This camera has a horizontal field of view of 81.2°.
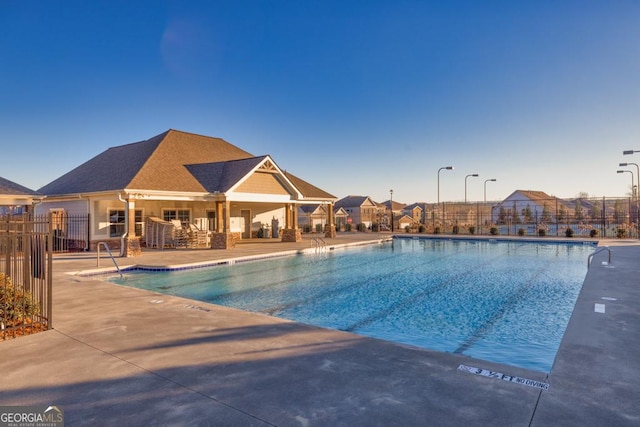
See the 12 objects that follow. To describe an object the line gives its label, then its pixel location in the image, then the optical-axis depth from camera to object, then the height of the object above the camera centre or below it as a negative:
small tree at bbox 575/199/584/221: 43.05 +0.24
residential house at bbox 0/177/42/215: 14.45 +1.05
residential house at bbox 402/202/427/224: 79.88 +1.38
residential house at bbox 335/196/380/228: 66.88 +1.78
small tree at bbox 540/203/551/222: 42.47 -0.08
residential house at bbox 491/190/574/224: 48.25 +1.67
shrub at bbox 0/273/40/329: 5.94 -1.38
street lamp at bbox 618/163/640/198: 28.81 +3.47
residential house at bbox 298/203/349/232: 57.00 +0.49
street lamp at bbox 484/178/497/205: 43.90 +3.38
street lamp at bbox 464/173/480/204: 39.21 +3.29
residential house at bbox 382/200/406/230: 65.14 +2.39
